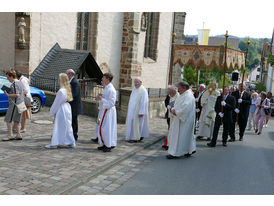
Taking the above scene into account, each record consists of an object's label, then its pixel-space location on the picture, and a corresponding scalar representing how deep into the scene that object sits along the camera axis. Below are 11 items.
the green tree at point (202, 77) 49.78
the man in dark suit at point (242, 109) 11.52
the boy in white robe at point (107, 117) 7.91
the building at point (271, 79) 54.31
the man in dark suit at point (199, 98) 12.09
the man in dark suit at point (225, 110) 9.88
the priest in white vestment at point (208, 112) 10.65
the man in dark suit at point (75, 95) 8.35
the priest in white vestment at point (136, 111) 9.42
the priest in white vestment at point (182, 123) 7.91
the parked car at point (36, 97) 11.48
